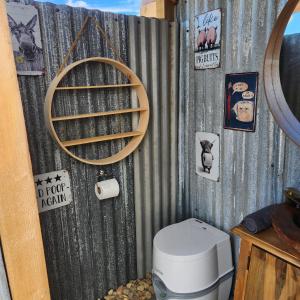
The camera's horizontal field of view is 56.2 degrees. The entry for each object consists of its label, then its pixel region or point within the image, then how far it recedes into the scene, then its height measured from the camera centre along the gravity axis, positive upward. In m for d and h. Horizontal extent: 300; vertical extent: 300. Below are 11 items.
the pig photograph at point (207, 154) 1.94 -0.49
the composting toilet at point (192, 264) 1.65 -1.06
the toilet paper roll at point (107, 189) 1.84 -0.65
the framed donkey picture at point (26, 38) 1.45 +0.28
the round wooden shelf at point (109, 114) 1.57 -0.16
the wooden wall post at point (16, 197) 0.89 -0.35
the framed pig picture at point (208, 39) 1.78 +0.28
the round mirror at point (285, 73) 1.41 +0.03
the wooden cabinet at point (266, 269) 1.13 -0.79
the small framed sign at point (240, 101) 1.64 -0.11
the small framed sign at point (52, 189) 1.67 -0.60
